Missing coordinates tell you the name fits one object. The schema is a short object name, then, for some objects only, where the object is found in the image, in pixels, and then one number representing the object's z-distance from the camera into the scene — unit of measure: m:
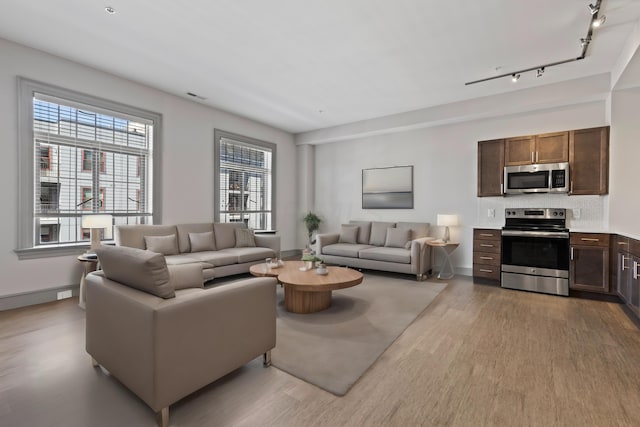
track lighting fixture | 2.70
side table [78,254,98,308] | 3.59
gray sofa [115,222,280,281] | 4.29
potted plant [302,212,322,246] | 7.29
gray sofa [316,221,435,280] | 5.04
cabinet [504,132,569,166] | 4.46
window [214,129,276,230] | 5.91
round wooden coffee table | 3.22
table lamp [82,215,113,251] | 3.69
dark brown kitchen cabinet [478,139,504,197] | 4.95
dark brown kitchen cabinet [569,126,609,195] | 4.17
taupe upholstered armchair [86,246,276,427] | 1.60
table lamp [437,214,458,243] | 5.29
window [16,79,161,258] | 3.62
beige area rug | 2.20
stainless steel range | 4.24
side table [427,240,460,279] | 5.18
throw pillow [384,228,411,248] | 5.66
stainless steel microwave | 4.43
